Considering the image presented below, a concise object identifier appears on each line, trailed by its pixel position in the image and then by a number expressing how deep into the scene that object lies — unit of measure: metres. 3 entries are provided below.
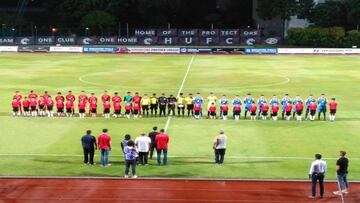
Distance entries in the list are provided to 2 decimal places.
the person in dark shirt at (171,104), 32.41
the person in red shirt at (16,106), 32.19
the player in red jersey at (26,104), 32.13
